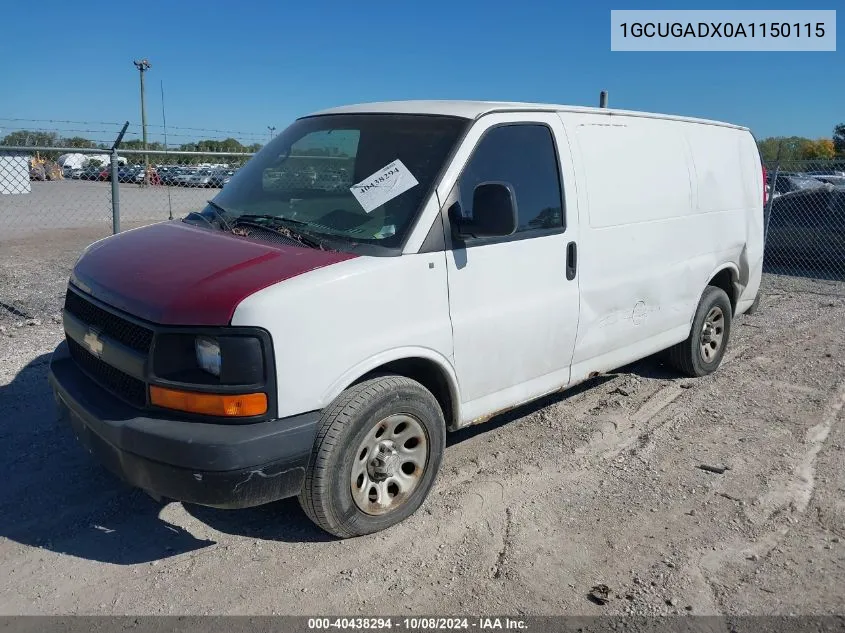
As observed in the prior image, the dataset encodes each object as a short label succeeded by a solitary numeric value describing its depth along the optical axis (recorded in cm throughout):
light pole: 4303
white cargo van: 300
